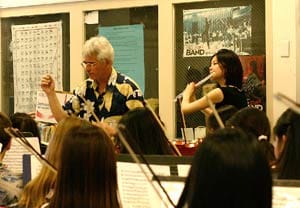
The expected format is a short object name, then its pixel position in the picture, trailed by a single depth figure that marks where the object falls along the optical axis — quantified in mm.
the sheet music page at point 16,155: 3324
